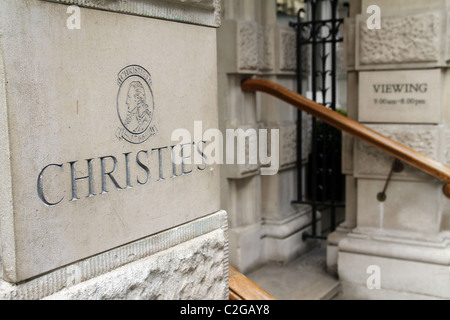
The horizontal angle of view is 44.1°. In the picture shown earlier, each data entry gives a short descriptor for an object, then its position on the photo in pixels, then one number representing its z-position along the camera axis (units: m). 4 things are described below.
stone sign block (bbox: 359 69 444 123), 3.90
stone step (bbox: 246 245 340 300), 4.14
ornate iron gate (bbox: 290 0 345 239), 4.62
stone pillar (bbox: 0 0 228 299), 1.46
